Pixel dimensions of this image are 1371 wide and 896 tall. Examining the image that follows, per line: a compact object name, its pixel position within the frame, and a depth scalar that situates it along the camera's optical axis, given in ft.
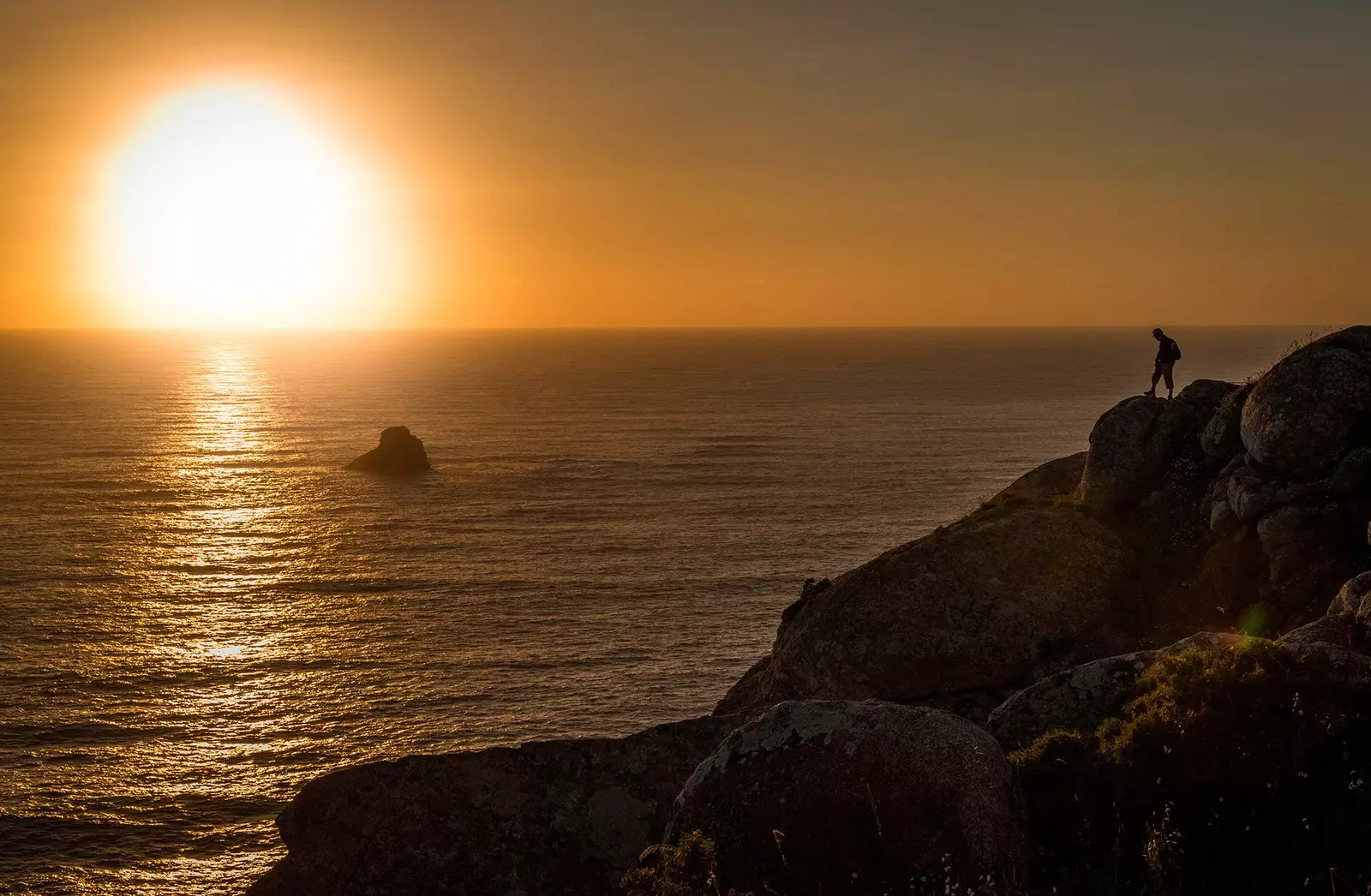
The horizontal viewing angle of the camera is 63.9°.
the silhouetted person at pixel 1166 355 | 98.53
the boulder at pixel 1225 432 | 79.92
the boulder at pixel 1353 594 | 47.91
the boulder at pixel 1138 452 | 85.15
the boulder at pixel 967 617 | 75.31
